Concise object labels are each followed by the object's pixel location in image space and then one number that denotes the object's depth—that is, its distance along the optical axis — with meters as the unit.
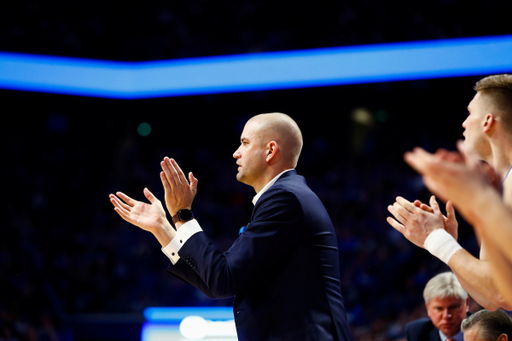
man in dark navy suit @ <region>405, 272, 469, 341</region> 6.06
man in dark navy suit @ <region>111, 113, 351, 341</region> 5.34
